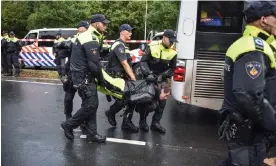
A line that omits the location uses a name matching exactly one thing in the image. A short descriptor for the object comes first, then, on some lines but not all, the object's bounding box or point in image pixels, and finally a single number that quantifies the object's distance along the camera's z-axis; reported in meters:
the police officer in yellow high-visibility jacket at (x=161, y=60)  5.66
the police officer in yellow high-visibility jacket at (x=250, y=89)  2.50
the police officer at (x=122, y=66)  5.78
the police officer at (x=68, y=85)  5.74
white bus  5.92
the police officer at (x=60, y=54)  5.96
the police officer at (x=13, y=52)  12.73
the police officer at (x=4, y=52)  12.80
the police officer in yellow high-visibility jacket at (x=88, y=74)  4.89
